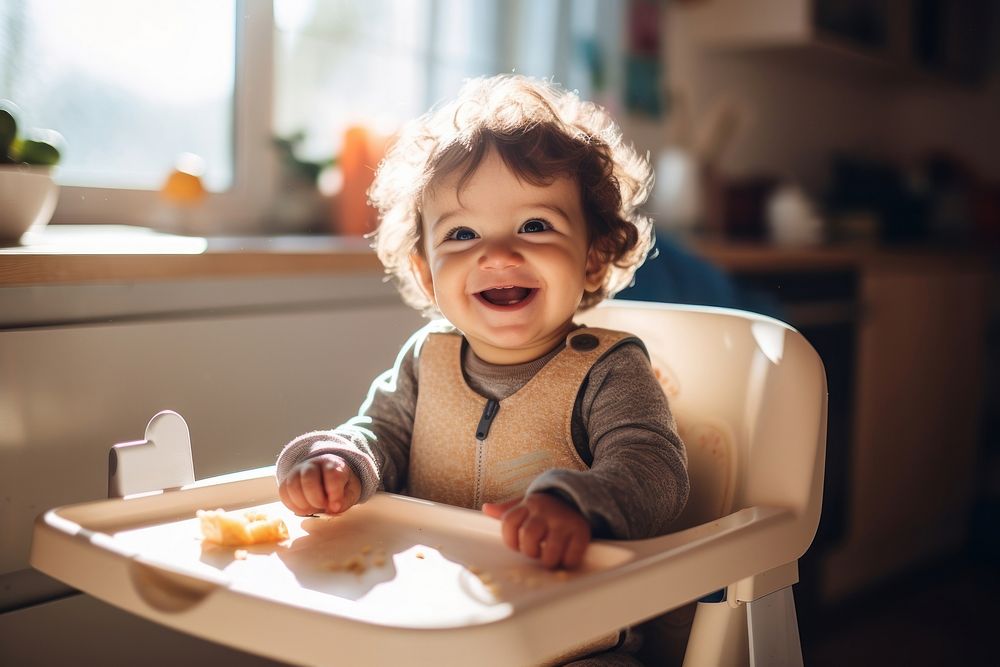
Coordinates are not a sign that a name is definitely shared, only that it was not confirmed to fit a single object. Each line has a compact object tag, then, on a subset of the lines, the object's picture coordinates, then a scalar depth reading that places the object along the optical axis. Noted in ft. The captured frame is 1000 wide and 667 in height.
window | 5.17
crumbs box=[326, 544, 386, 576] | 2.29
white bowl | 3.71
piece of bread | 2.39
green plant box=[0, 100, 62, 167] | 3.80
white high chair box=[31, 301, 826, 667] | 1.81
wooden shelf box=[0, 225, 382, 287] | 3.39
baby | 2.74
